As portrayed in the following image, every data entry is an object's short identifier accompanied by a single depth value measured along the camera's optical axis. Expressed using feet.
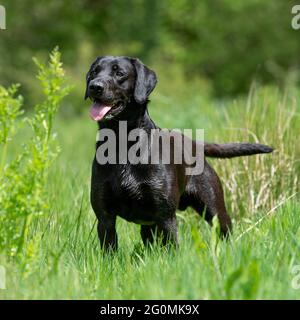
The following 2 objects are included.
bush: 22.84
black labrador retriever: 27.48
